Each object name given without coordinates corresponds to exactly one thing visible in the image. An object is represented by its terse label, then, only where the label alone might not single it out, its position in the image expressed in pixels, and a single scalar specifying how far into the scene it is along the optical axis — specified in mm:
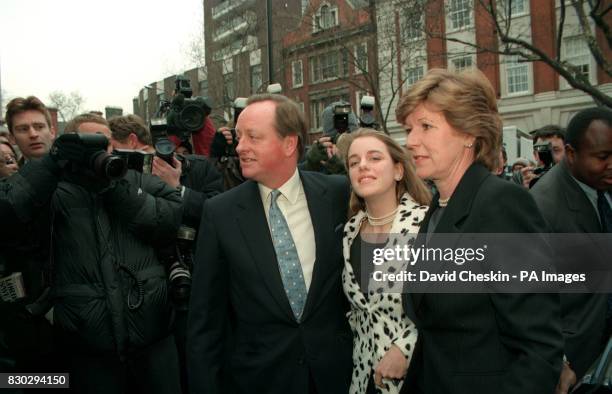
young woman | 2387
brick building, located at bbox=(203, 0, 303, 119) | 21719
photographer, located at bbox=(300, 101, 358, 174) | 4383
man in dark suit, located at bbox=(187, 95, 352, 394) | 2434
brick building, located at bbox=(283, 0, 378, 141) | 17484
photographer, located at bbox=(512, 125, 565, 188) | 6199
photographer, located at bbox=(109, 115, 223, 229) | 3998
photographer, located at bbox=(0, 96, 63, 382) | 2605
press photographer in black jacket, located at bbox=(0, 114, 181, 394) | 2617
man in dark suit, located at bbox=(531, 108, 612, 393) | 2713
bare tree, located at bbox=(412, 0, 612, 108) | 10883
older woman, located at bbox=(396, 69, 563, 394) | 1707
